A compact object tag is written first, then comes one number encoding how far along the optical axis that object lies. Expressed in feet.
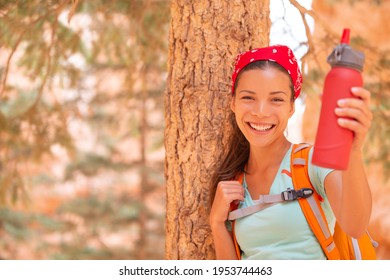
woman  7.03
